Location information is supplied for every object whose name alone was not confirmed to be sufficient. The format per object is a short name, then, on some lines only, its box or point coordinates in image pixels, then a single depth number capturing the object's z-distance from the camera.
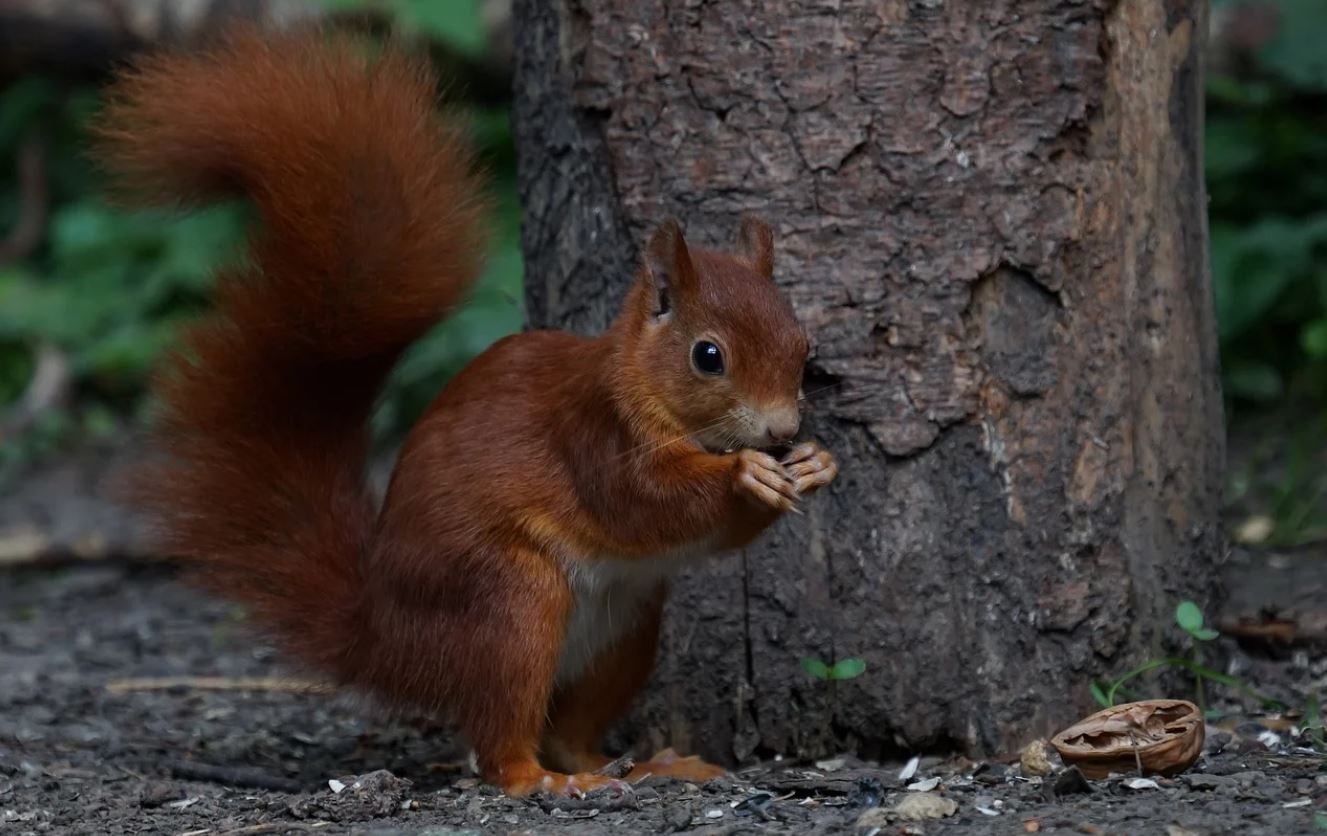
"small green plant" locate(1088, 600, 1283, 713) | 5.73
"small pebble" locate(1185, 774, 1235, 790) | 4.91
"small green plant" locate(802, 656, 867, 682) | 5.64
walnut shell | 5.04
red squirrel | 5.09
